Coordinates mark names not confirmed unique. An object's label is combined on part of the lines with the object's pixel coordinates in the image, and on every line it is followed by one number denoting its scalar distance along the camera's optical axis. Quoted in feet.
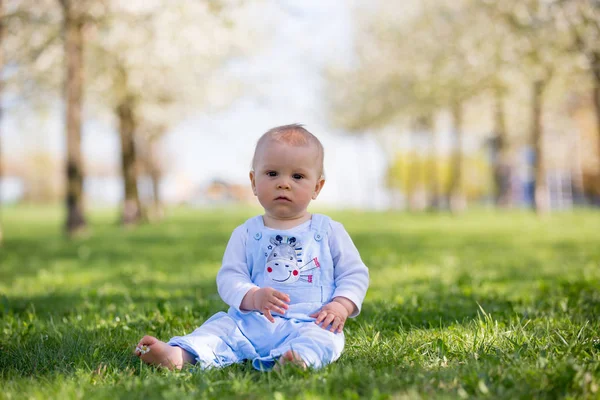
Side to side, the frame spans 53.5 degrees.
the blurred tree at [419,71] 69.72
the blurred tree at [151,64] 50.57
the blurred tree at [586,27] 40.11
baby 10.92
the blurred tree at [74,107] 49.70
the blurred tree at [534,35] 49.78
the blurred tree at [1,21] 40.14
